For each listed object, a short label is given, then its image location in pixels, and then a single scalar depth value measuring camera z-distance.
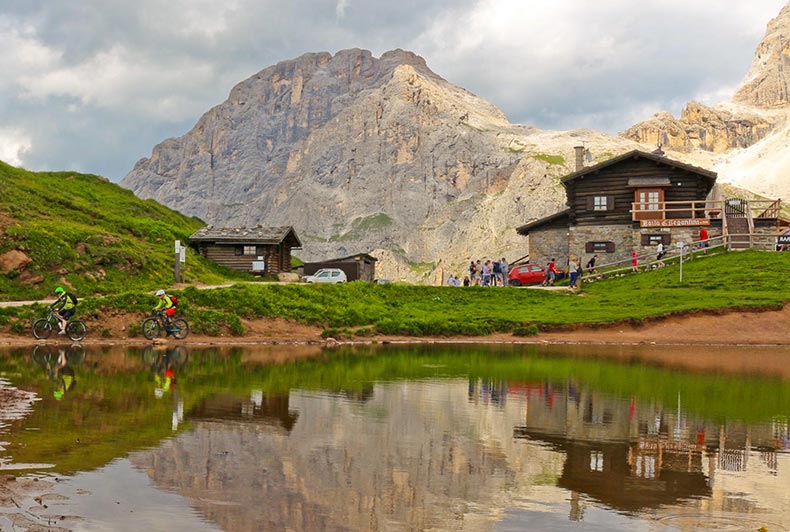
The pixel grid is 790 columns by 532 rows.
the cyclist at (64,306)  34.25
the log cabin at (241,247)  68.12
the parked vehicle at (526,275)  64.69
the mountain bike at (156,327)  35.83
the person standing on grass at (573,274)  56.69
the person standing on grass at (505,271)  62.84
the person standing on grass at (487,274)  64.33
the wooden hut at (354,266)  80.06
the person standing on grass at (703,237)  61.19
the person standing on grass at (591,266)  61.73
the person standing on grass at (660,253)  59.62
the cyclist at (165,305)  35.34
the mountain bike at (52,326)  34.75
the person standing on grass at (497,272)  64.75
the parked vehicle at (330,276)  67.49
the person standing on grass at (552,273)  62.16
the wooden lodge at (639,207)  64.38
